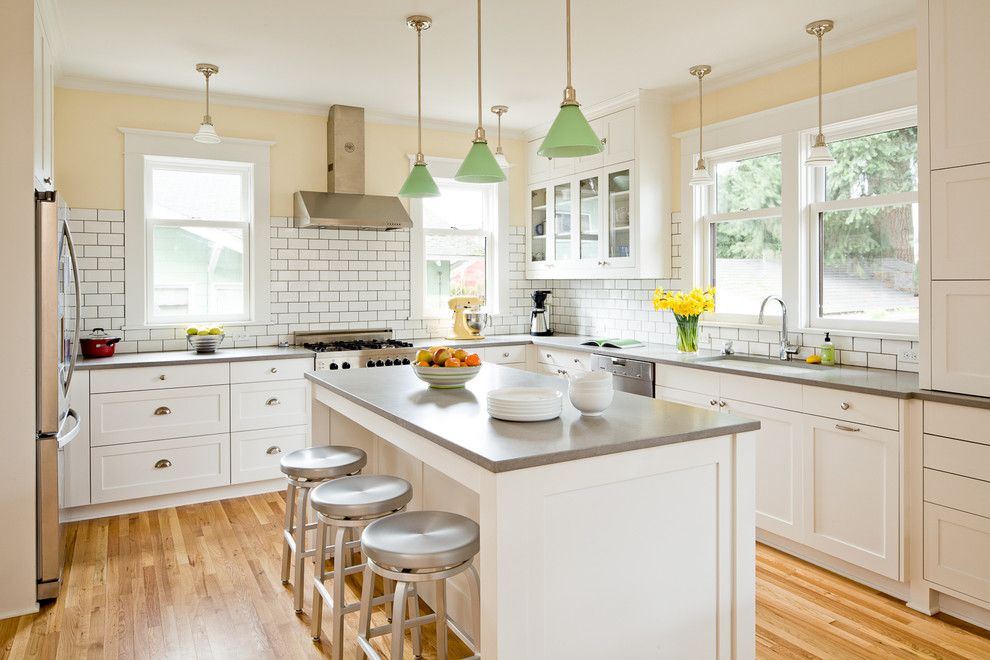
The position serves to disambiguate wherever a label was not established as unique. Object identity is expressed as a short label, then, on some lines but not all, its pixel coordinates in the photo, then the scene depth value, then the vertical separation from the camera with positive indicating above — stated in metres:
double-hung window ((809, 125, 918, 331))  3.69 +0.52
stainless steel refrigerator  3.05 -0.27
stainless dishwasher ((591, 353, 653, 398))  4.44 -0.31
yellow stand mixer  5.83 +0.07
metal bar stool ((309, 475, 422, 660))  2.49 -0.67
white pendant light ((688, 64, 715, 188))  4.33 +0.96
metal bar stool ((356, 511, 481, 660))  2.02 -0.68
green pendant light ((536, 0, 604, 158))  2.49 +0.70
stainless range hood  5.24 +1.04
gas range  4.97 -0.18
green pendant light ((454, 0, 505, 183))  3.05 +0.71
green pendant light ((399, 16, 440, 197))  3.47 +0.71
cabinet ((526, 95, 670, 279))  4.96 +0.95
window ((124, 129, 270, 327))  4.88 +0.70
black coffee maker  6.22 +0.07
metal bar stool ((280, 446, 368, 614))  2.97 -0.62
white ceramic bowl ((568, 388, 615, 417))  2.33 -0.25
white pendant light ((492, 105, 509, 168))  5.30 +1.66
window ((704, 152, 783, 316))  4.43 +0.62
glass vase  4.60 -0.05
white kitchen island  1.84 -0.59
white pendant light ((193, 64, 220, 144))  4.24 +1.18
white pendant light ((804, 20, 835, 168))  3.56 +0.89
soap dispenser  3.94 -0.16
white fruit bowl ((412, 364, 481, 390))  3.00 -0.22
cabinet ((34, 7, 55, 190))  3.23 +1.12
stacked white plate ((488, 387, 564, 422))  2.28 -0.27
